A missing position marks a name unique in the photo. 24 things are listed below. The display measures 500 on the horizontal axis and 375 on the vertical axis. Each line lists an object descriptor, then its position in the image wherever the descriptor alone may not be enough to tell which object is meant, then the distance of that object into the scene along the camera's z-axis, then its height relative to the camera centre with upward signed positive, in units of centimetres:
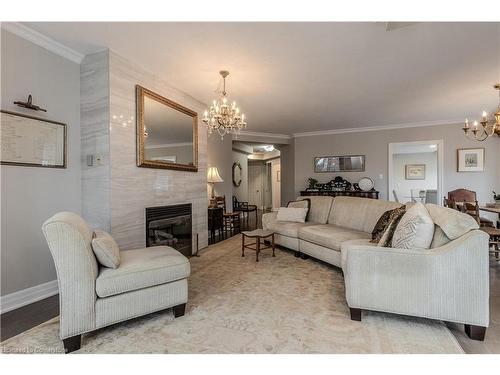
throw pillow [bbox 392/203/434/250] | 196 -38
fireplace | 322 -59
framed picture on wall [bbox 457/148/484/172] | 553 +56
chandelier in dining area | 329 +108
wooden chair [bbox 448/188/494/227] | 494 -23
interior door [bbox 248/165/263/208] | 1113 +10
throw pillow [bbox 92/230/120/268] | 177 -49
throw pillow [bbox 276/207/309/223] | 429 -51
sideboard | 629 -21
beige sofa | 175 -69
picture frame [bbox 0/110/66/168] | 221 +43
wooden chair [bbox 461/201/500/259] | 329 -49
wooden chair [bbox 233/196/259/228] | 689 -63
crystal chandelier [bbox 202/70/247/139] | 324 +92
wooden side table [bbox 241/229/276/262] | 369 -75
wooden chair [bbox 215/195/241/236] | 561 -84
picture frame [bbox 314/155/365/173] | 659 +59
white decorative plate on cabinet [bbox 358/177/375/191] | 639 +2
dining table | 336 -34
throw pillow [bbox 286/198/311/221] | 441 -34
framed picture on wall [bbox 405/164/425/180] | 952 +51
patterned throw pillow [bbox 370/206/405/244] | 263 -44
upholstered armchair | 162 -71
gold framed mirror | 305 +74
